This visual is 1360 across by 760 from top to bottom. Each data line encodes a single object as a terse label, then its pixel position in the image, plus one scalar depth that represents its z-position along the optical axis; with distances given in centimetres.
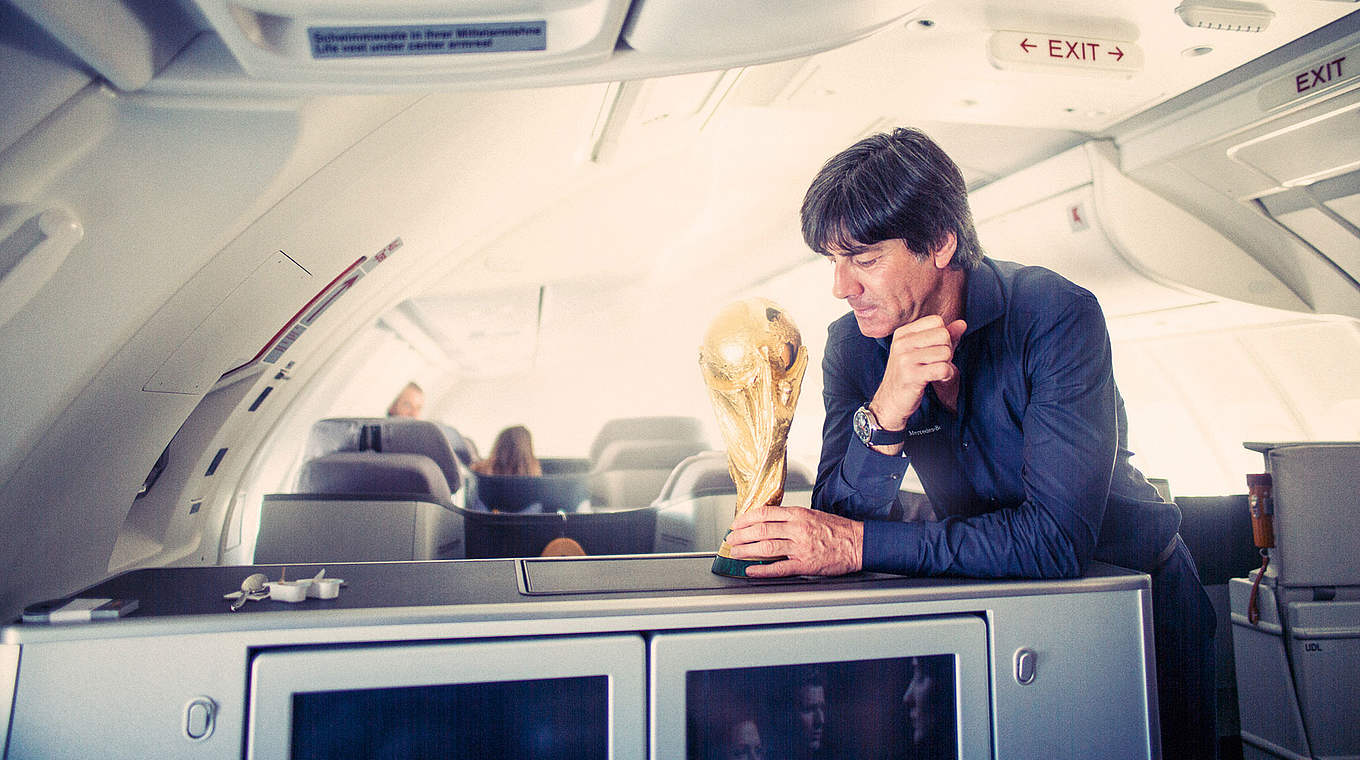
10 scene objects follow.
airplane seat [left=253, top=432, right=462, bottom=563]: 279
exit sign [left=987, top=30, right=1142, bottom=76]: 287
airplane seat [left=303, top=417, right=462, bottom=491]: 364
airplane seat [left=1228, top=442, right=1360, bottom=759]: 224
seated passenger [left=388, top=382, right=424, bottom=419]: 790
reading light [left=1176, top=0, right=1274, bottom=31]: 261
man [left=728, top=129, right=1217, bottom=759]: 112
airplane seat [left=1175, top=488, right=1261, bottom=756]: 255
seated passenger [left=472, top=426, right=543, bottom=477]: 716
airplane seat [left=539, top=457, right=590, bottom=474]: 1002
